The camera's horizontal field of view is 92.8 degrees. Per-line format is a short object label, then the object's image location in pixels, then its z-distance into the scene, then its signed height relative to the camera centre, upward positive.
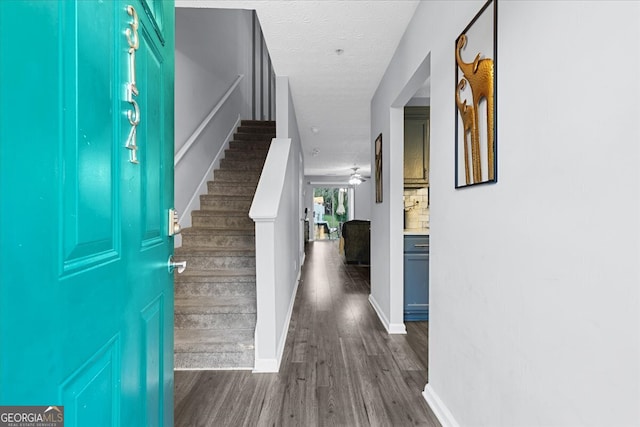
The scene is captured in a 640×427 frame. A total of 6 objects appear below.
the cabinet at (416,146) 3.51 +0.77
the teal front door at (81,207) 0.48 +0.01
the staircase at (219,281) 2.17 -0.58
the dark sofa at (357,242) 6.45 -0.63
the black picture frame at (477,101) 1.19 +0.48
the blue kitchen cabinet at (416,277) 3.10 -0.66
